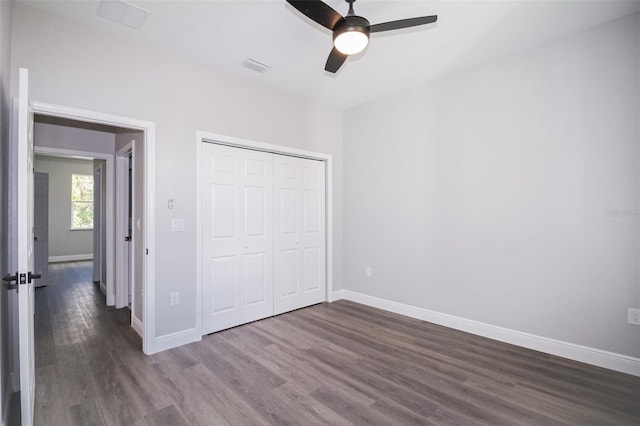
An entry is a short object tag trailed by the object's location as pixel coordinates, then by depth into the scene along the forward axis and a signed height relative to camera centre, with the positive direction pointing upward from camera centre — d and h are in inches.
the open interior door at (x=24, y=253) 67.4 -9.0
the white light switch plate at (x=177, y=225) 121.9 -4.9
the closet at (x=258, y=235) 135.6 -10.9
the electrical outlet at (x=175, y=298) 121.6 -33.7
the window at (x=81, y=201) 346.6 +13.0
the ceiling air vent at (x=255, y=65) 126.6 +62.1
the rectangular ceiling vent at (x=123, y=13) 92.8 +62.4
